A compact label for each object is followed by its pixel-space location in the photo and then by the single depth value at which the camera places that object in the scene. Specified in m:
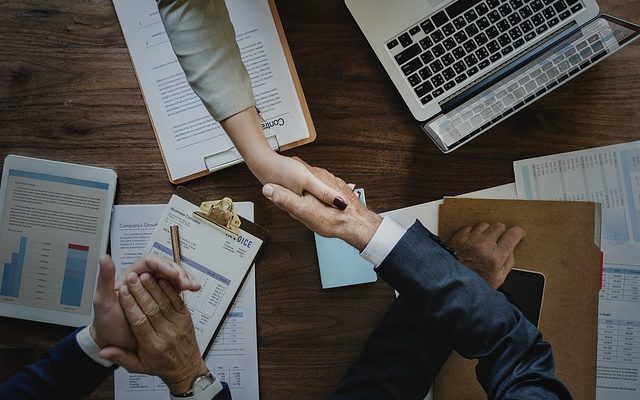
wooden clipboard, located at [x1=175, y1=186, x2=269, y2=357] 1.23
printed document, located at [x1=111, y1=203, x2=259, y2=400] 1.24
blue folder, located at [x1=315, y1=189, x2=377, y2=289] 1.22
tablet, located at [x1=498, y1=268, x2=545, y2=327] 1.21
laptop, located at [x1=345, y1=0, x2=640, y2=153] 1.15
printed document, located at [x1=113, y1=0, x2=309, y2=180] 1.22
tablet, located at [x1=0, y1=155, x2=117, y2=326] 1.24
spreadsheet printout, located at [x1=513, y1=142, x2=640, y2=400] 1.21
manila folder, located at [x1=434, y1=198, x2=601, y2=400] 1.19
